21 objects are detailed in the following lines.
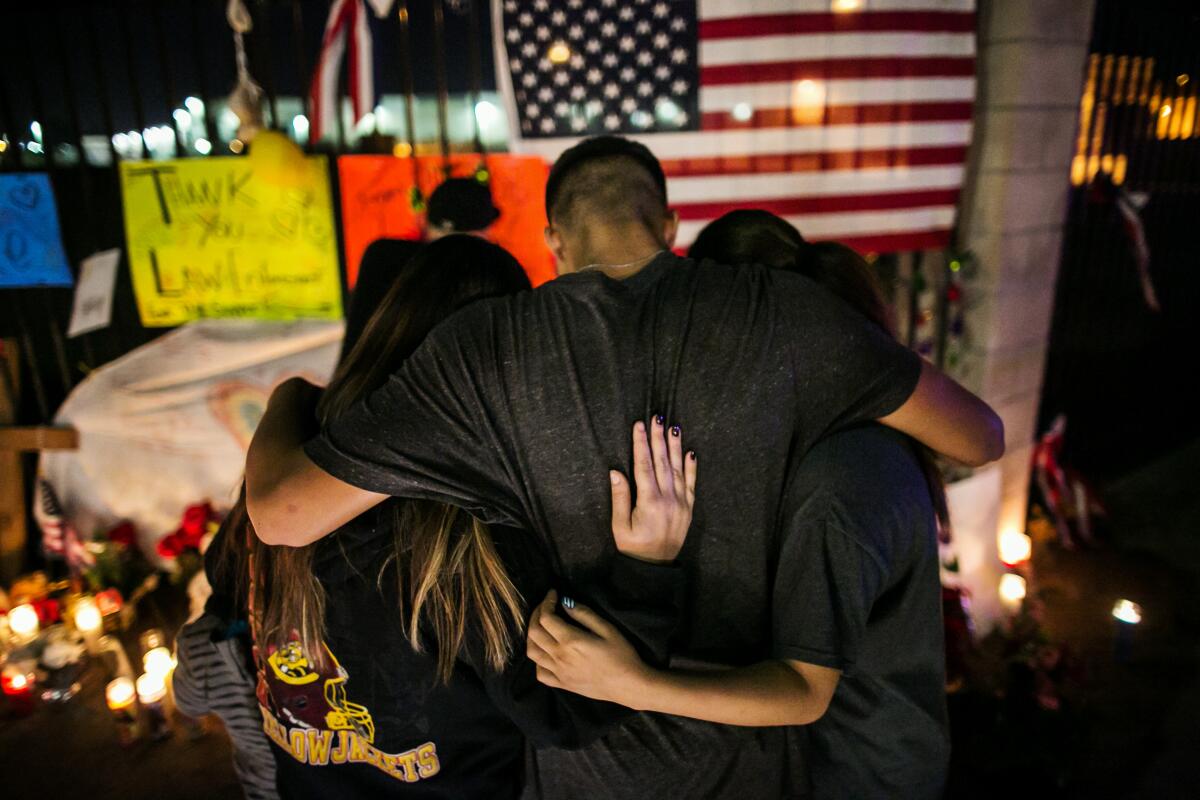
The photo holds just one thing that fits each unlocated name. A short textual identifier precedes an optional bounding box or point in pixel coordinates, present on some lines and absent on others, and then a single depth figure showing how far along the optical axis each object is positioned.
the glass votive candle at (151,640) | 3.45
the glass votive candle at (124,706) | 3.27
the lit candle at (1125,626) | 3.54
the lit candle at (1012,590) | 3.75
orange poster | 3.52
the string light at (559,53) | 3.21
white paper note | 3.92
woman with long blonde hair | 1.42
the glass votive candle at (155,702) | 3.27
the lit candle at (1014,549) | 3.85
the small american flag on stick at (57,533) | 4.06
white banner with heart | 3.93
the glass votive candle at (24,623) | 3.62
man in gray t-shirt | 1.38
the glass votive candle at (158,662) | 3.31
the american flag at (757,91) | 3.20
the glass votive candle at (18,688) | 3.42
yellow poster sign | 3.71
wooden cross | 4.08
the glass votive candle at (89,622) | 3.62
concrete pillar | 3.45
